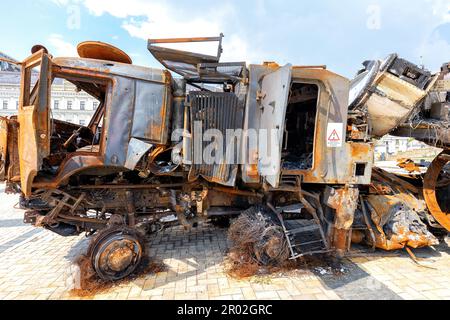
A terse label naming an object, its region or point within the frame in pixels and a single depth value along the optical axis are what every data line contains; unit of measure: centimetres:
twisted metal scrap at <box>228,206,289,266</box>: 402
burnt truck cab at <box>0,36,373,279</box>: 353
